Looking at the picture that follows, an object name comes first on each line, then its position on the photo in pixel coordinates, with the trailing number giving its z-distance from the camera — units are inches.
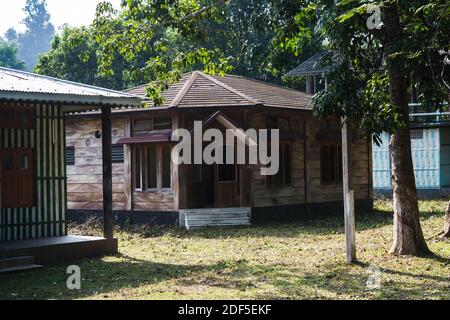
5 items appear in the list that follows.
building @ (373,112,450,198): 1100.3
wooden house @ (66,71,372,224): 755.4
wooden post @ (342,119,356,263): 451.8
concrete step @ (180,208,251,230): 735.7
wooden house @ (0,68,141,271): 508.1
